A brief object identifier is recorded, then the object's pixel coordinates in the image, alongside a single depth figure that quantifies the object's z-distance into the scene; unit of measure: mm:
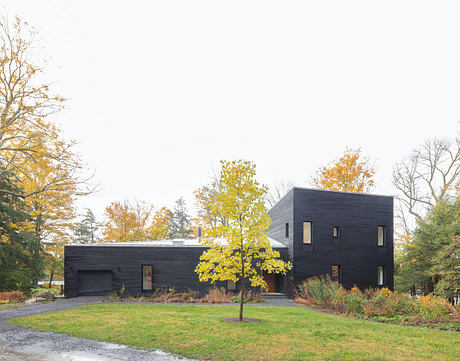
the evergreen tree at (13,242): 17000
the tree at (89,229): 39344
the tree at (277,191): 35938
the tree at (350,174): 28672
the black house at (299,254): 18281
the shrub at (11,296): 16188
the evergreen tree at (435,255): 17748
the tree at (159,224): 34594
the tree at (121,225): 32919
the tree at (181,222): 38875
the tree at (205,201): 32312
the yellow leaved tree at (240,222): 10156
